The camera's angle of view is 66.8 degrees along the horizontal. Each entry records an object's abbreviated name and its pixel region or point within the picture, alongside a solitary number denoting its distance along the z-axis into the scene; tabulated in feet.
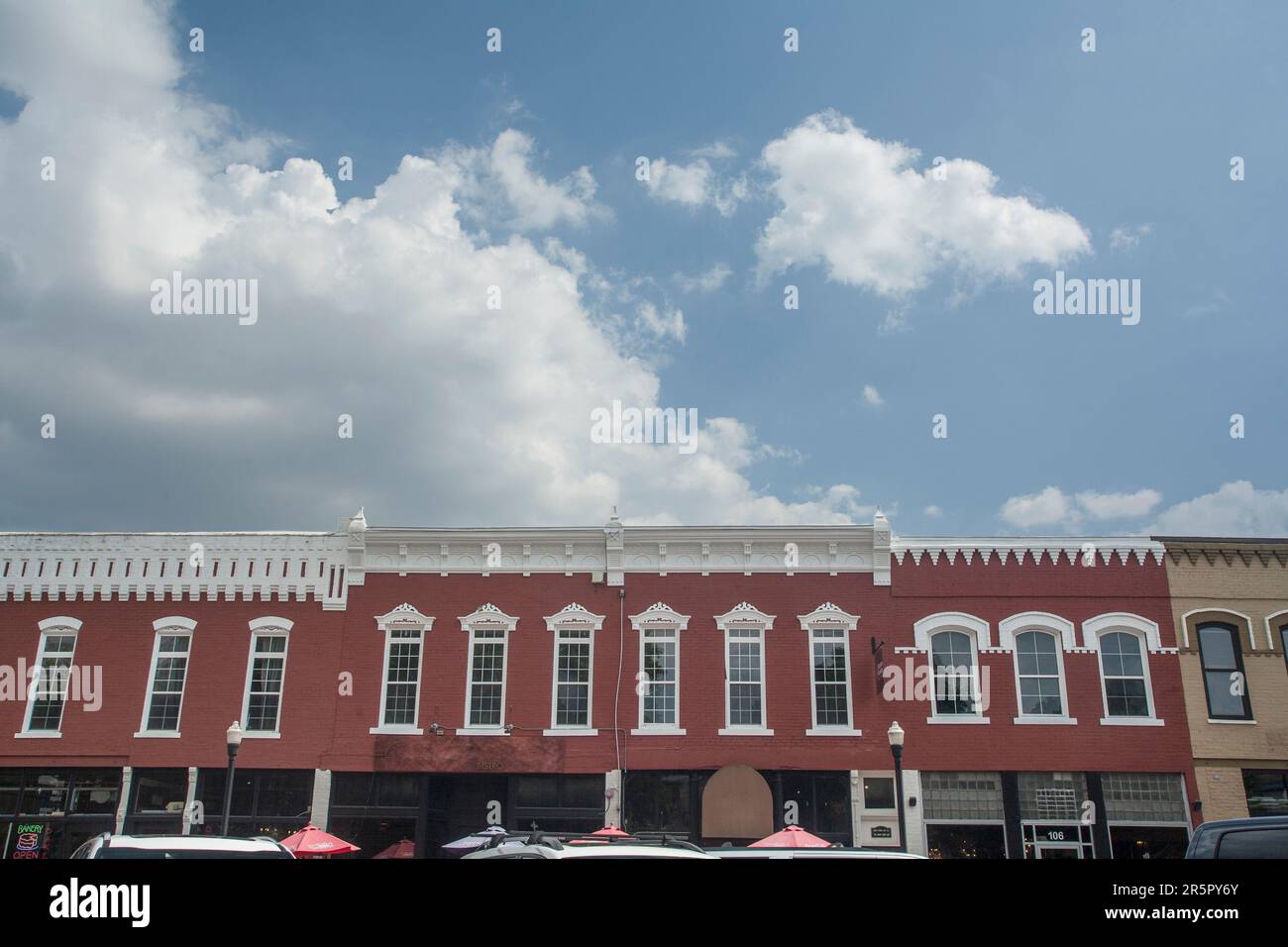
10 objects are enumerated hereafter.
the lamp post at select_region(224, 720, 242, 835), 68.13
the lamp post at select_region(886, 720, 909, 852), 66.85
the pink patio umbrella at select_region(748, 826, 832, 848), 57.44
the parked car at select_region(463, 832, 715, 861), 31.60
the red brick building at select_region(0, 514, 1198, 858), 75.61
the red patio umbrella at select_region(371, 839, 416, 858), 72.63
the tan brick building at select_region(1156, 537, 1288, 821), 74.90
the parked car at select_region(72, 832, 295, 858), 34.19
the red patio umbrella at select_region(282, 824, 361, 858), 61.26
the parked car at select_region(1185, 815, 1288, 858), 26.27
